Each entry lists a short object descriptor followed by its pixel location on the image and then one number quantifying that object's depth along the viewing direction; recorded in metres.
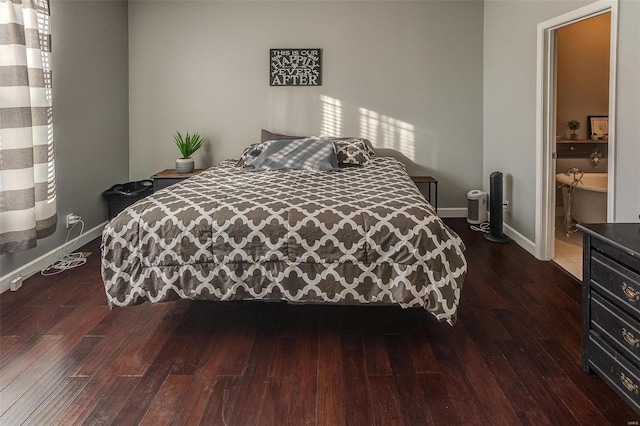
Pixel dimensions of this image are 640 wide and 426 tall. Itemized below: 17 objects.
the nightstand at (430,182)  4.60
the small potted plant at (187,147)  4.63
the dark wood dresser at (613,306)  1.66
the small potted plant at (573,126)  4.91
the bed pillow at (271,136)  4.68
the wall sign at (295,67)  4.80
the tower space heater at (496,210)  4.13
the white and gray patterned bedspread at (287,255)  2.22
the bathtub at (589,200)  4.32
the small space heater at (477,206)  4.63
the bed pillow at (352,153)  4.14
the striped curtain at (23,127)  2.78
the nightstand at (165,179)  4.43
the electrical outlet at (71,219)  3.78
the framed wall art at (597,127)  4.91
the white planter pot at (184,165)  4.62
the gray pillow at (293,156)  3.87
